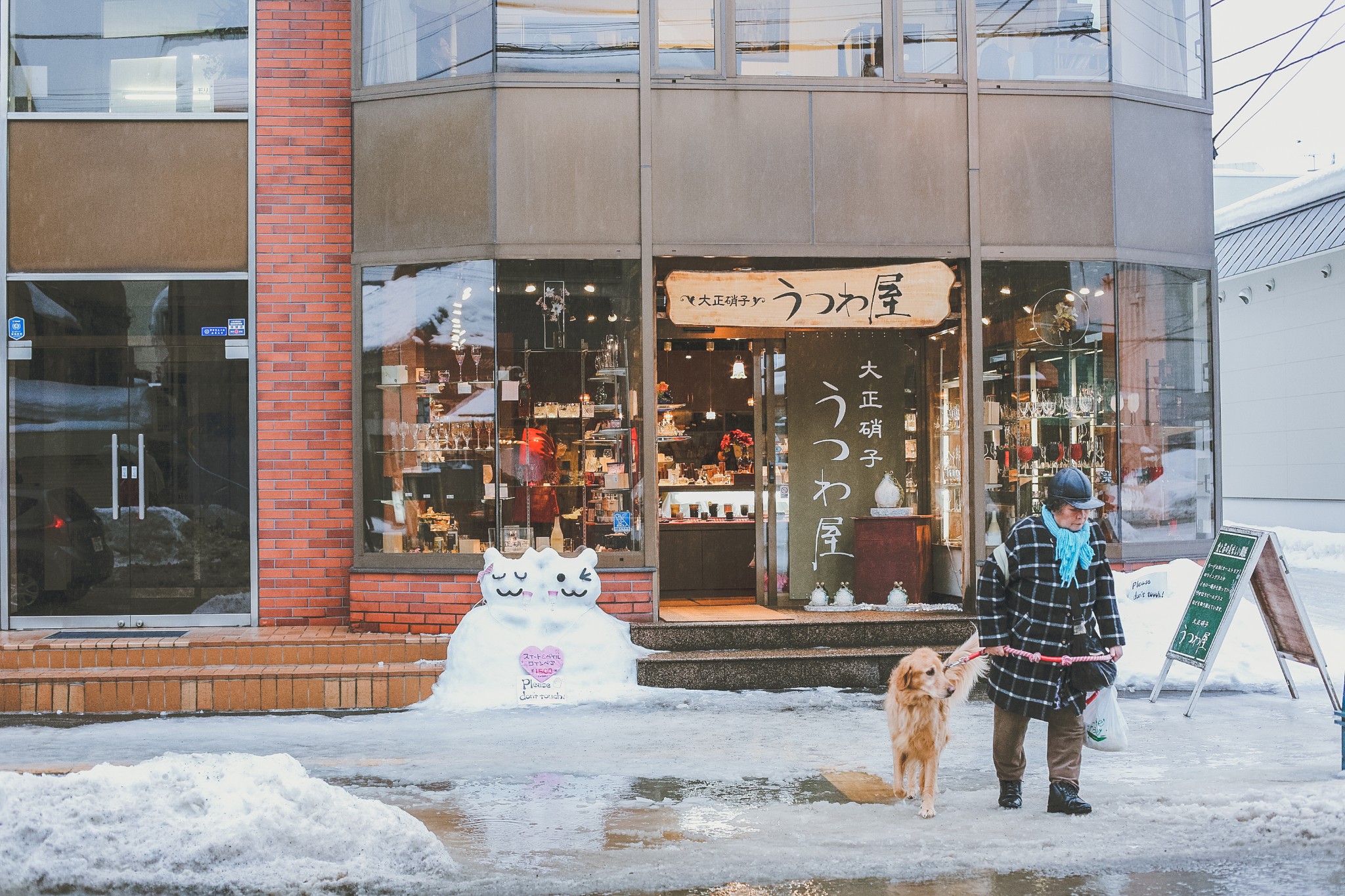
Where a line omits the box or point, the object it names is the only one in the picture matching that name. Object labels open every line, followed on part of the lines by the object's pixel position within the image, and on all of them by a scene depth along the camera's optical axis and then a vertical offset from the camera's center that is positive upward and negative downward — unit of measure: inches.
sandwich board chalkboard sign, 329.1 -44.3
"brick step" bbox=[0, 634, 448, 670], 363.9 -61.2
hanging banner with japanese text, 452.1 +7.4
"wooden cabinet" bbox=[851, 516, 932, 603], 438.9 -38.8
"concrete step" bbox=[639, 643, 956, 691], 364.5 -68.2
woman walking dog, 235.3 -35.6
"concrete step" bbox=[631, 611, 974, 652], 380.5 -59.5
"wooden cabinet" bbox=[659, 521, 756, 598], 499.2 -45.0
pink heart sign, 350.9 -62.3
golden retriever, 237.0 -53.6
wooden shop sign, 400.2 +55.7
